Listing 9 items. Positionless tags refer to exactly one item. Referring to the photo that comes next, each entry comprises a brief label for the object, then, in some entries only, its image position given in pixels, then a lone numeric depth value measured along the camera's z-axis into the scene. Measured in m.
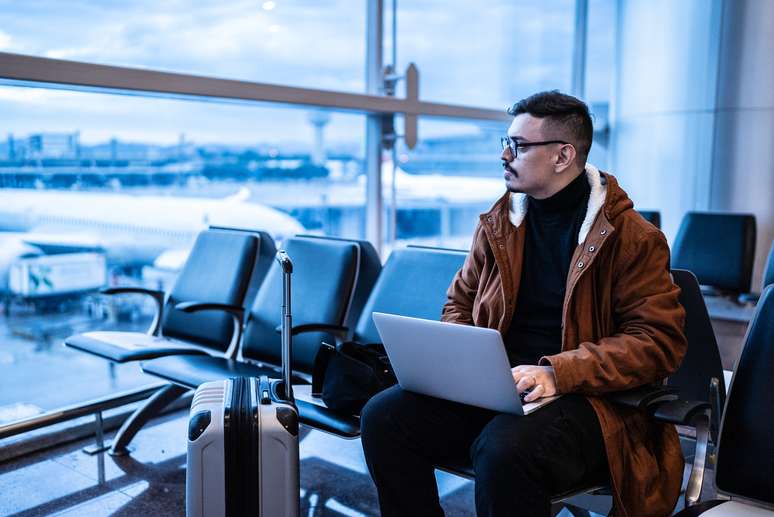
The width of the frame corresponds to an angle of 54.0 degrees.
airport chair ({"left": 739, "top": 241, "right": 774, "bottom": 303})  2.59
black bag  2.22
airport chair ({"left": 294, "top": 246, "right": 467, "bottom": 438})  2.64
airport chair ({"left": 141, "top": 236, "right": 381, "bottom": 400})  2.79
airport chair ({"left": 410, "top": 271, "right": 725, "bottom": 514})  1.73
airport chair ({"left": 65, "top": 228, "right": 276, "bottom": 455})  3.06
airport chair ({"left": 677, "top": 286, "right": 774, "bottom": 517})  1.60
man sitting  1.74
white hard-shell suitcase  1.99
